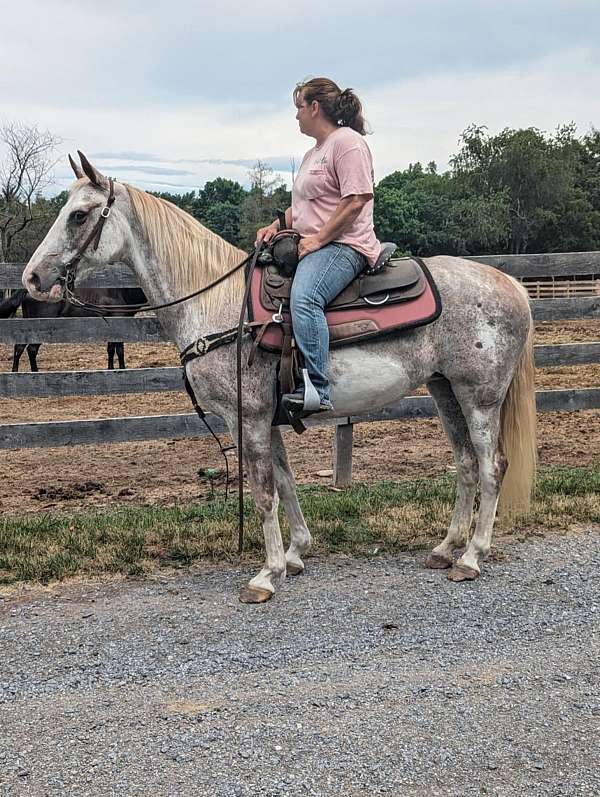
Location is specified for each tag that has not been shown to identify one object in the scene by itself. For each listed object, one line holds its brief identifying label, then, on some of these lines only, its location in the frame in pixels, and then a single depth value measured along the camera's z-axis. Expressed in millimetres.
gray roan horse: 4195
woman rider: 4004
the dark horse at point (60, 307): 12281
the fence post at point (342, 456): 6570
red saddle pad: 4152
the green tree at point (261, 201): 63625
